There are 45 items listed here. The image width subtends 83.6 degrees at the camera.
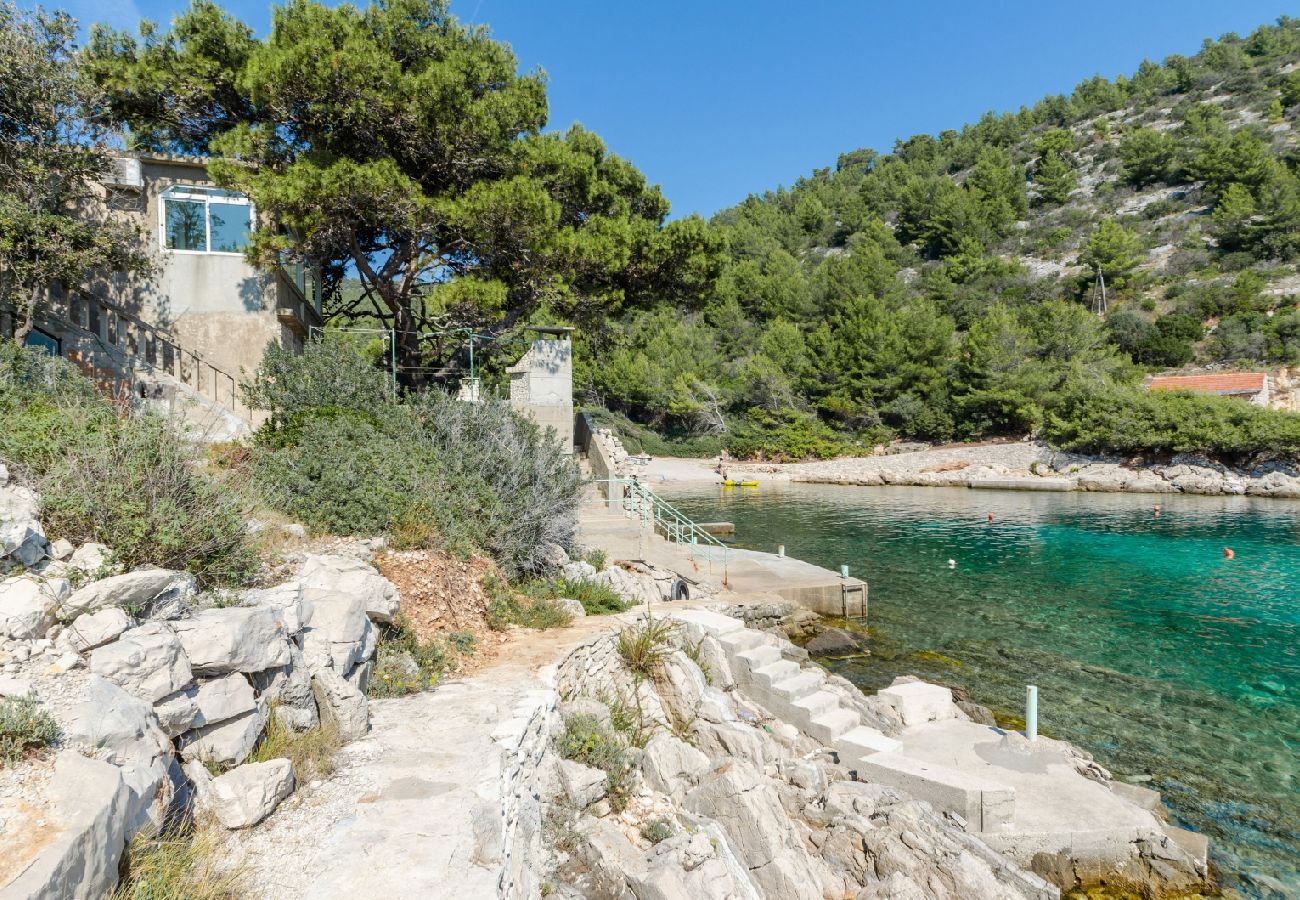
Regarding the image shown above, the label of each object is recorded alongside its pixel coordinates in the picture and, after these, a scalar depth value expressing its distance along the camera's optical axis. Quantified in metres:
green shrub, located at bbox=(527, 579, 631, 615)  10.13
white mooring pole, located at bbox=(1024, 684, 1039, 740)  8.62
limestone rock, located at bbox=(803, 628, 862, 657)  12.59
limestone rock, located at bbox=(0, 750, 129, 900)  2.59
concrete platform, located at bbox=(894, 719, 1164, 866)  6.32
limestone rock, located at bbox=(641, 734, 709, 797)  6.36
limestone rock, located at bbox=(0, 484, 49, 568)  4.41
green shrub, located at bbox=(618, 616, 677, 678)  8.25
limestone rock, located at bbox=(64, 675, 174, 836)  3.40
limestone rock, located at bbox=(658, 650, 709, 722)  7.92
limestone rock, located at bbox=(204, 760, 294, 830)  3.90
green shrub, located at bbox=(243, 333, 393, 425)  11.48
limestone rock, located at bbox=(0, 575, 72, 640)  3.91
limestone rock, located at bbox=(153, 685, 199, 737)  3.99
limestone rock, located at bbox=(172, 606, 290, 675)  4.42
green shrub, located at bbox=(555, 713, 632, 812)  6.09
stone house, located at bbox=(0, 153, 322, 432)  14.77
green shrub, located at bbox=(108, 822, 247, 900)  3.09
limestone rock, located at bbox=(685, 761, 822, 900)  5.46
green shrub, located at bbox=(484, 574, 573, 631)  8.52
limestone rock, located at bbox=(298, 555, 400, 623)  6.43
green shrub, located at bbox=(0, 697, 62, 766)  3.16
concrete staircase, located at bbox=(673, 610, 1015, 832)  6.39
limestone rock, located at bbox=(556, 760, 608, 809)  5.61
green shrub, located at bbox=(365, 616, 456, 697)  6.22
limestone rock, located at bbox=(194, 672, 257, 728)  4.27
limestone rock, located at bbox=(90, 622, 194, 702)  3.95
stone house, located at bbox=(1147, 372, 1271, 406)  42.53
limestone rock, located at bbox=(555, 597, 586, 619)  9.46
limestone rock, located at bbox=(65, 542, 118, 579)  4.76
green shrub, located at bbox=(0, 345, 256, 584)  5.29
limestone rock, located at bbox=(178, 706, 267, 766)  4.16
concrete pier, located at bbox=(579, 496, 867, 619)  14.65
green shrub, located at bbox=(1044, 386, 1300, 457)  35.41
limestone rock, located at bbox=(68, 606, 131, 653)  4.07
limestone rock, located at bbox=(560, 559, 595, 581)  10.98
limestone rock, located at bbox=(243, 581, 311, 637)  5.29
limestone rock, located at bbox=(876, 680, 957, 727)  8.75
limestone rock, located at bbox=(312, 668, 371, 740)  5.12
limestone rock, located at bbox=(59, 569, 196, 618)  4.26
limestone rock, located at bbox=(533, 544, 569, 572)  10.71
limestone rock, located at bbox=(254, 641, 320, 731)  4.80
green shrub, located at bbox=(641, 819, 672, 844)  5.59
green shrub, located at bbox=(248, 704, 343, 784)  4.47
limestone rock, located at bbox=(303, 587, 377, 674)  5.56
